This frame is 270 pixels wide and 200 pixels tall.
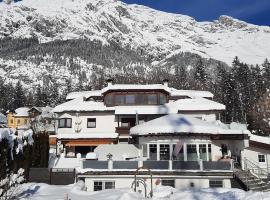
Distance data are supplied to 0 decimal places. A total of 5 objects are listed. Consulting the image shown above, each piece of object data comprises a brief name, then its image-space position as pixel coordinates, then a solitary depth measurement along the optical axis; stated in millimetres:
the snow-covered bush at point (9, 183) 15833
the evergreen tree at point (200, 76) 104412
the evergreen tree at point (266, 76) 94062
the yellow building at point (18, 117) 109312
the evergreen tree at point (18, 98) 124250
